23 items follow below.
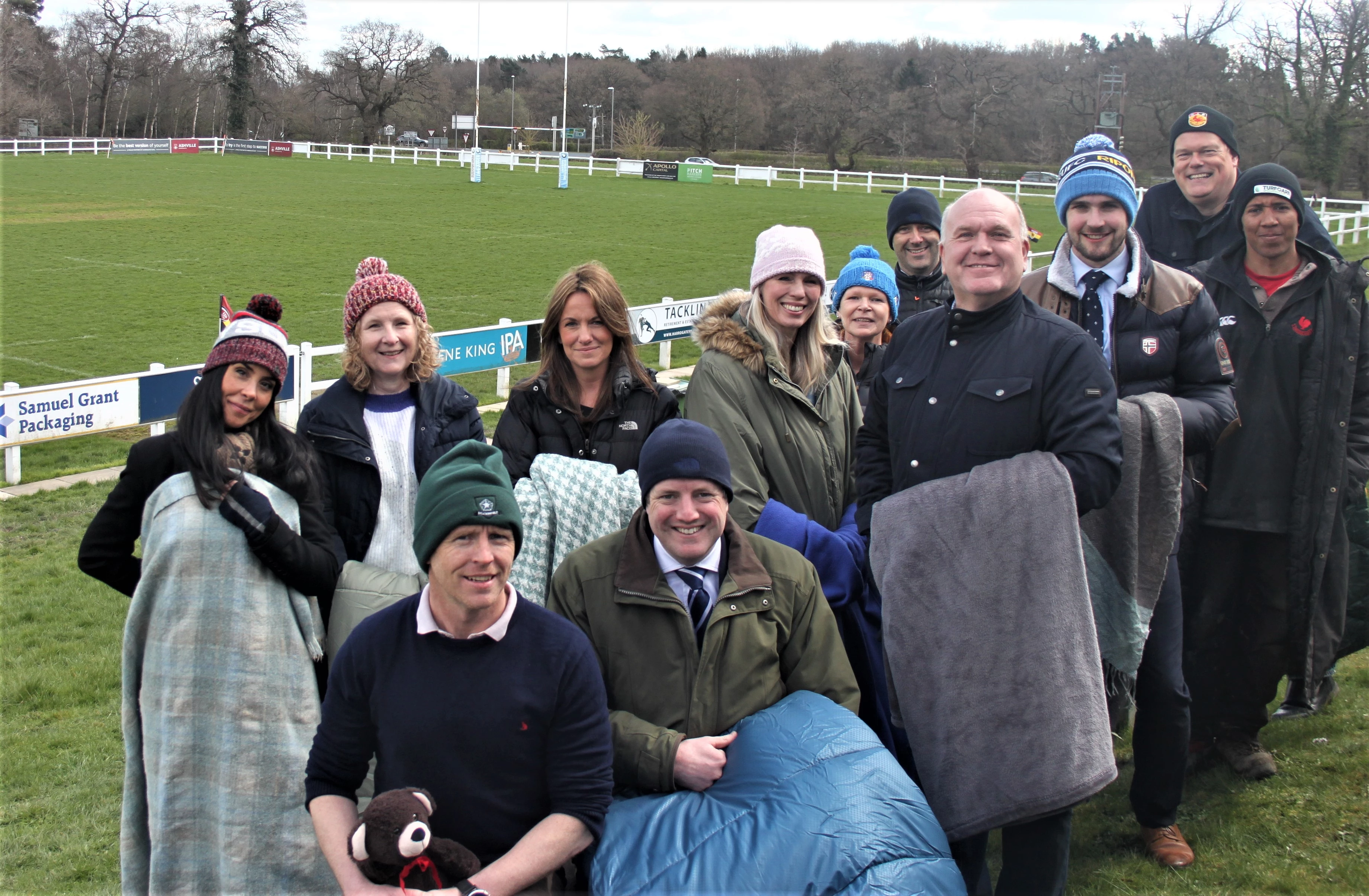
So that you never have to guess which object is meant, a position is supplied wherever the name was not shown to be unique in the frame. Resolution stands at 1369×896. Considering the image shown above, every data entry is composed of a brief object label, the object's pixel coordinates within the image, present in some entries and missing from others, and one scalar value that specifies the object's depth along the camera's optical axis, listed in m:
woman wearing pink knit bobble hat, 3.41
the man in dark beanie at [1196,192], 4.88
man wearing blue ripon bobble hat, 3.29
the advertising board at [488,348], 10.60
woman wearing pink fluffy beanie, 3.41
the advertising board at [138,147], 51.00
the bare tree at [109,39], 69.94
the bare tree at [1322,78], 36.28
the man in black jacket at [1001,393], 2.74
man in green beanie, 2.42
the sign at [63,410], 8.32
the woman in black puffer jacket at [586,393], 3.56
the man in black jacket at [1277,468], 4.09
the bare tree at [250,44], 71.38
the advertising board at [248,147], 53.56
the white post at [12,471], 8.71
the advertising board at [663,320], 12.60
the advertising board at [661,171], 45.19
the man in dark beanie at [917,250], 5.47
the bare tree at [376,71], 81.88
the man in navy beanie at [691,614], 2.71
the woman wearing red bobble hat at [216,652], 2.90
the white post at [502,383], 11.95
